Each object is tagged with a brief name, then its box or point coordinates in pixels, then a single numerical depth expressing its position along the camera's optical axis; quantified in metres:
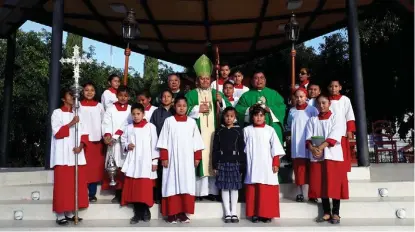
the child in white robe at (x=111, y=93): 6.74
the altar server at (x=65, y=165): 5.23
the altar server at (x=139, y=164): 5.33
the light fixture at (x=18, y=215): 5.62
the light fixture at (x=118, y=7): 9.06
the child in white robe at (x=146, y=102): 6.13
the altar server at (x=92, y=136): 5.83
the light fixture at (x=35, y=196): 5.98
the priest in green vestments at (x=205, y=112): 5.73
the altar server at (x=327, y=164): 5.13
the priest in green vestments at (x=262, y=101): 6.09
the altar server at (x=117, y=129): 5.79
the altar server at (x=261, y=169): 5.22
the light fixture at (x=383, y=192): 5.79
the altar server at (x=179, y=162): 5.32
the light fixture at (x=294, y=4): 8.73
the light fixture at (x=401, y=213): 5.34
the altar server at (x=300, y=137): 5.74
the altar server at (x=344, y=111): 5.82
